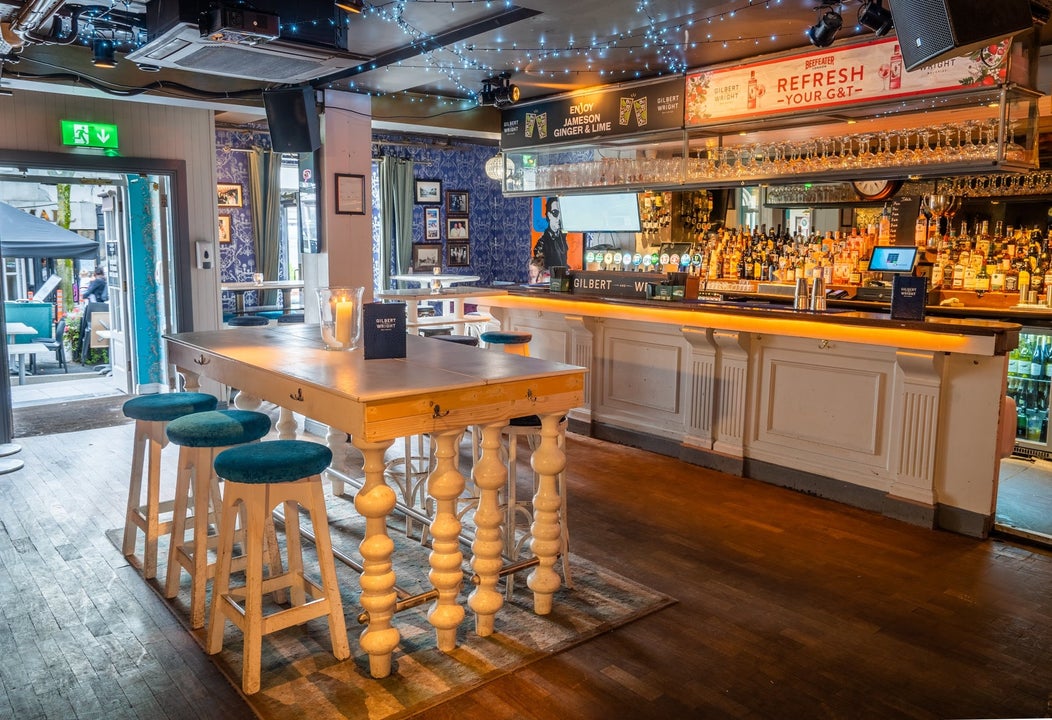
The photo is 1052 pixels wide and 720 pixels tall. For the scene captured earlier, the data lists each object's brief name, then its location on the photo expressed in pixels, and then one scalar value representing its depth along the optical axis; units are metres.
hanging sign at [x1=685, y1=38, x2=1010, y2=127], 4.62
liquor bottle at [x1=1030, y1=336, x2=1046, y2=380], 5.75
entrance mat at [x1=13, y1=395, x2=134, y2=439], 6.68
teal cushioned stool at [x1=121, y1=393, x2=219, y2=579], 3.63
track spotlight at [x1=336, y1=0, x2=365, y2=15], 4.31
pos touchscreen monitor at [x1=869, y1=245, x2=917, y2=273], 6.94
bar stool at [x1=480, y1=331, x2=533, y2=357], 4.55
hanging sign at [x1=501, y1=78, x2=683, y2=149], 6.16
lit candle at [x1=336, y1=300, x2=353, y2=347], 3.57
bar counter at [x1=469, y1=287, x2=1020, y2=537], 4.22
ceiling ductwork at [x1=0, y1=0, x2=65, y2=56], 3.82
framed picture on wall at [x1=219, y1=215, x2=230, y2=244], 10.73
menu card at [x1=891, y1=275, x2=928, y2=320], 4.46
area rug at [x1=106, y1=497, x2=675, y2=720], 2.70
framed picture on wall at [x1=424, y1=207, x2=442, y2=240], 12.16
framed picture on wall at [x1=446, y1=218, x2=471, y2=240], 12.40
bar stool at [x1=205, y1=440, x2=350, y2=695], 2.76
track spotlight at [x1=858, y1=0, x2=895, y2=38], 4.37
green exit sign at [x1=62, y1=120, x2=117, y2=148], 6.57
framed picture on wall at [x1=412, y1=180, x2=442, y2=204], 12.05
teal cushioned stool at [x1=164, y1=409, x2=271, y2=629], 3.17
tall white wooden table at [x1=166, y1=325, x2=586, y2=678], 2.75
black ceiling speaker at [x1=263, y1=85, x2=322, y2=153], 6.21
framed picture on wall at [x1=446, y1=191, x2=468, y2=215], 12.38
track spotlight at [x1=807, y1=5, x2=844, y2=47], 4.55
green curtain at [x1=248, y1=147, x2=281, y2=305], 10.88
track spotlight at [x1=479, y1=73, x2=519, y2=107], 6.55
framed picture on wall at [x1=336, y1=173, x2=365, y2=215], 6.51
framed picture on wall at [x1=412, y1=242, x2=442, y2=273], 12.04
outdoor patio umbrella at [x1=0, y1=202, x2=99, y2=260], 9.44
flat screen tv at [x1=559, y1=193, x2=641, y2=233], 9.43
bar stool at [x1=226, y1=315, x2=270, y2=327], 6.47
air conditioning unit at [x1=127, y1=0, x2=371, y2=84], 3.95
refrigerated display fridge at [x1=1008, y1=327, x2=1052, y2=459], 5.70
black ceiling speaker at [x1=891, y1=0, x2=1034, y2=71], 3.02
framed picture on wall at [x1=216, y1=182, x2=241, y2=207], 10.68
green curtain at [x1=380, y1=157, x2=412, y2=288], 11.62
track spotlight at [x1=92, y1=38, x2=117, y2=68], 5.21
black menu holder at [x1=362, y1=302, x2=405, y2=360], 3.35
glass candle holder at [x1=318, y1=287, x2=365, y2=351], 3.57
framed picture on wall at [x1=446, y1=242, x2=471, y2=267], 12.42
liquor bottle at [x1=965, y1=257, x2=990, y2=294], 6.57
